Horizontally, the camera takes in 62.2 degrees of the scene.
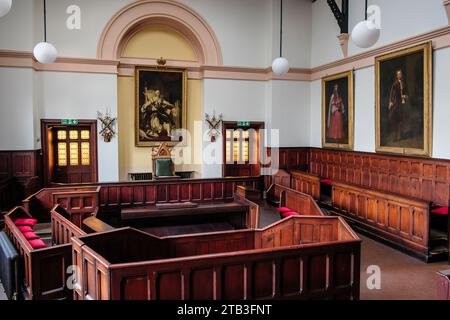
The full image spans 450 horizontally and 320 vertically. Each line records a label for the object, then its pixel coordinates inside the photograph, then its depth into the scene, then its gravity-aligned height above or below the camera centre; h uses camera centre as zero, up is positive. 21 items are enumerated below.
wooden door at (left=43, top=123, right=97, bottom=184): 10.92 -0.21
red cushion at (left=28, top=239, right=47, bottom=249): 4.92 -1.30
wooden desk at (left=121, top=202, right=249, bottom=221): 7.85 -1.39
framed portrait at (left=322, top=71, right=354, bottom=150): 10.39 +1.02
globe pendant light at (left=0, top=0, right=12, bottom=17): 3.79 +1.45
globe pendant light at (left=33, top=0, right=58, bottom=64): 7.65 +1.95
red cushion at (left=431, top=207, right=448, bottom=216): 6.66 -1.19
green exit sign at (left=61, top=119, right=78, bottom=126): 10.56 +0.70
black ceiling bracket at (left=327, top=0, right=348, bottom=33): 10.25 +3.67
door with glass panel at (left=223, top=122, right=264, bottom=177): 12.19 -0.13
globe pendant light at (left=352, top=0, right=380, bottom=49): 4.81 +1.46
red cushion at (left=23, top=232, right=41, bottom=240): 5.33 -1.28
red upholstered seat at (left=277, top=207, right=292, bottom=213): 7.44 -1.29
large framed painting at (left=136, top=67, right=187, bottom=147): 11.64 +1.31
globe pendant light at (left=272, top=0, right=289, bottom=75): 9.29 +2.00
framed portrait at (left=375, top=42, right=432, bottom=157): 7.77 +0.99
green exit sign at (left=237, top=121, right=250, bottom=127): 12.09 +0.75
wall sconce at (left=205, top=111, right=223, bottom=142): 11.80 +0.70
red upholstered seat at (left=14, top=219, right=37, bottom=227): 6.02 -1.23
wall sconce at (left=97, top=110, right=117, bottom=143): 10.88 +0.63
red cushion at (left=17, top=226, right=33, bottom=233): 5.61 -1.25
